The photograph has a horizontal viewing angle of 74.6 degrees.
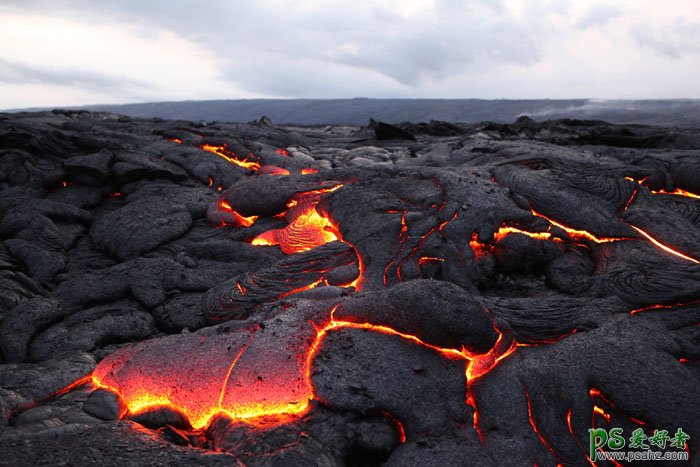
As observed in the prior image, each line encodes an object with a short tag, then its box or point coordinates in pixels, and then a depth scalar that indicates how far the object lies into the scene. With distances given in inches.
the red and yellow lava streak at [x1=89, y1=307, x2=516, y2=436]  169.6
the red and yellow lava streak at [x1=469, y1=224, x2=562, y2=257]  272.8
